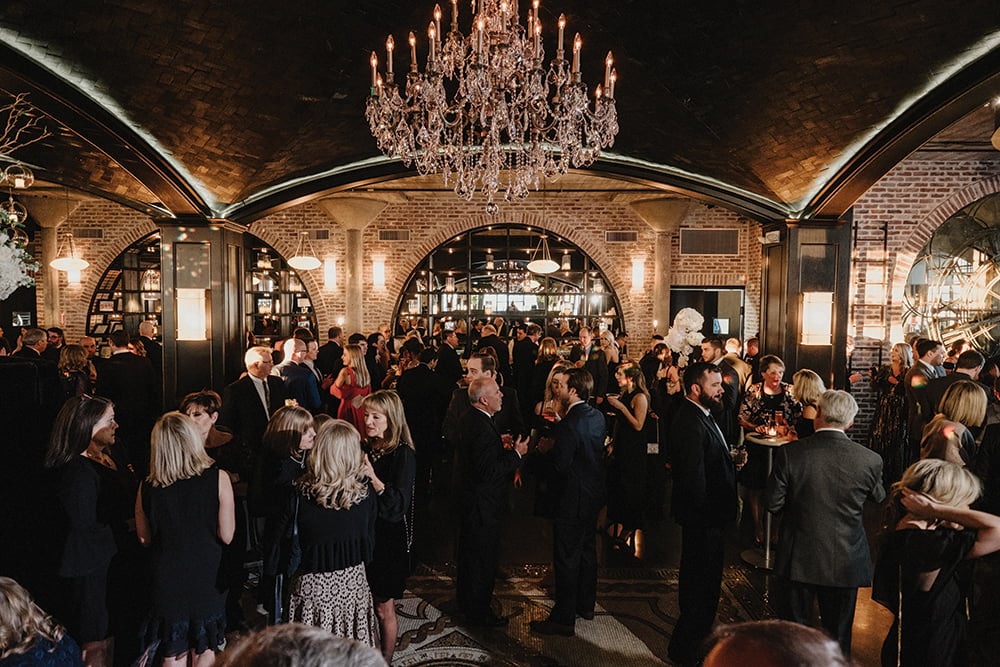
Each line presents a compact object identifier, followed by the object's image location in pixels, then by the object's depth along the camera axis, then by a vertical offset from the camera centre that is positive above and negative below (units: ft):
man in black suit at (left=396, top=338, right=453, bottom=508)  19.43 -3.55
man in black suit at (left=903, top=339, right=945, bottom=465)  18.03 -2.54
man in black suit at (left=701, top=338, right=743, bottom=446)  18.37 -2.85
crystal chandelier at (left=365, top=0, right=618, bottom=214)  12.95 +4.71
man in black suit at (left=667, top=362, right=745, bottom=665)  11.02 -3.81
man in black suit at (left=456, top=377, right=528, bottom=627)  12.05 -3.95
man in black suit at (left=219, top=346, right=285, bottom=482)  15.78 -2.77
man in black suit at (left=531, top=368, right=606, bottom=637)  11.88 -3.64
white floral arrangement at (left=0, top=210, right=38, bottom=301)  12.17 +0.57
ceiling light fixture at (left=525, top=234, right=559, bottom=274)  40.32 +2.98
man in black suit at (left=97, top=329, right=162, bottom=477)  20.76 -2.94
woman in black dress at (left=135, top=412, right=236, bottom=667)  8.59 -3.34
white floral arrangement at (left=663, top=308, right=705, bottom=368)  32.22 -1.97
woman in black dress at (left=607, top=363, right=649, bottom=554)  16.79 -4.43
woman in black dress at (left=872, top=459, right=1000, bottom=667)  7.98 -3.39
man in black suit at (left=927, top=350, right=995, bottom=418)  16.62 -2.00
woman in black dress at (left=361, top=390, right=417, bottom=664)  10.38 -3.26
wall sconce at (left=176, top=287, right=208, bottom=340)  24.38 -0.70
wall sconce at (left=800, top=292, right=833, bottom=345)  23.90 -0.66
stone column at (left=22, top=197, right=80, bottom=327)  39.29 +4.02
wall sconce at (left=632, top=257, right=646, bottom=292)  39.45 +1.51
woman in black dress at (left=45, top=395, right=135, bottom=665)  9.12 -3.38
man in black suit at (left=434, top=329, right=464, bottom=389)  24.39 -2.68
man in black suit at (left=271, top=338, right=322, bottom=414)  18.60 -2.44
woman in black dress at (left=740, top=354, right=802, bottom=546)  16.58 -3.17
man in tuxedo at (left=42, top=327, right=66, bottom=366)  24.88 -2.10
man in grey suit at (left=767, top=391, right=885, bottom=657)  9.82 -3.46
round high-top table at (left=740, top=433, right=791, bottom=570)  14.95 -5.77
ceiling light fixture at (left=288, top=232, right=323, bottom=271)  34.71 +1.96
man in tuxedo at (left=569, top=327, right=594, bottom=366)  27.66 -2.35
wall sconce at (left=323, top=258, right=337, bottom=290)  39.86 +1.53
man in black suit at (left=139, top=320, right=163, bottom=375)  34.20 -3.31
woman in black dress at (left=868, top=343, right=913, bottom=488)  20.88 -4.23
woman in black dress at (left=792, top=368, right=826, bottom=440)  15.17 -2.40
